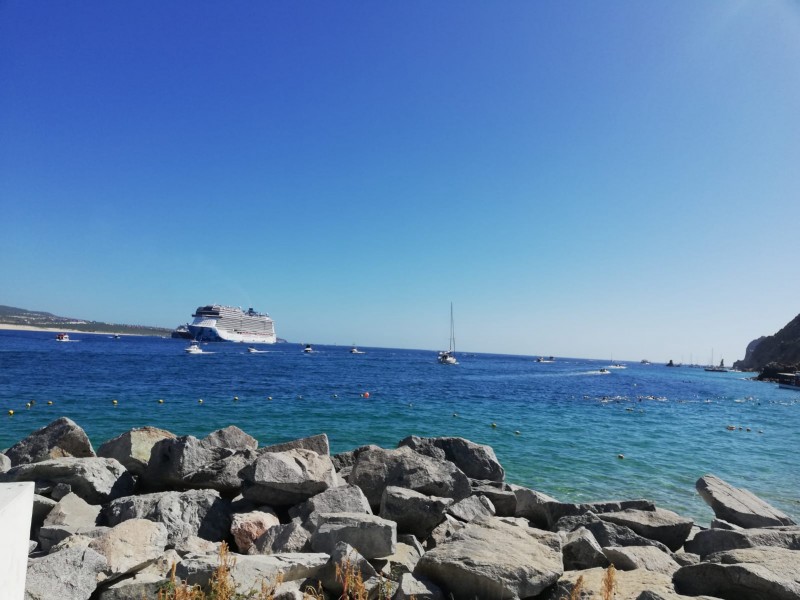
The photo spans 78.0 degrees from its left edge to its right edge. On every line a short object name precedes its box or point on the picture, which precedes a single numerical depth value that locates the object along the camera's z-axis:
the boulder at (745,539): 6.76
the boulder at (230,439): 10.02
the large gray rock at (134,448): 9.12
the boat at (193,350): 81.72
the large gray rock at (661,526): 7.96
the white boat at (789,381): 71.26
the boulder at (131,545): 4.98
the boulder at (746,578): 4.50
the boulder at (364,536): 5.59
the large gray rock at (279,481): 7.45
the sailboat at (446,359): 94.97
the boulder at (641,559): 5.76
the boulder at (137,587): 4.62
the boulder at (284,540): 6.02
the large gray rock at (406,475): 8.48
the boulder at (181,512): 6.67
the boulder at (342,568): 4.98
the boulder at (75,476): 7.75
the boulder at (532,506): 9.09
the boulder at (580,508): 8.80
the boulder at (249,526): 6.57
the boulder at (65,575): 4.30
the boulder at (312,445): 9.81
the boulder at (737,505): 8.77
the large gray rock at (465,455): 11.12
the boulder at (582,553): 5.97
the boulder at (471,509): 8.15
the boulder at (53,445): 9.27
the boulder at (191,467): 8.02
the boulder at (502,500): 9.32
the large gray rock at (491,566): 4.54
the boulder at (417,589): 4.45
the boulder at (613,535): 7.35
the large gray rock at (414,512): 7.24
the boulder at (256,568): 4.60
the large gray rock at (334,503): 7.05
